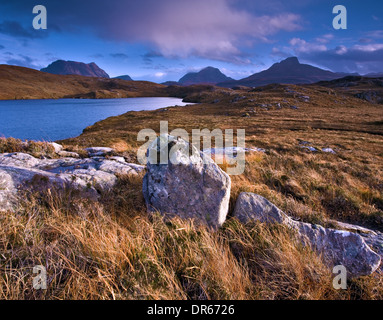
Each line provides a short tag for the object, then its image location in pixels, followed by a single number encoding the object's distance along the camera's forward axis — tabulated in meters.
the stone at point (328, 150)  17.35
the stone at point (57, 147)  9.06
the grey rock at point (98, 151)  9.46
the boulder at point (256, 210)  3.91
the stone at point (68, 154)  8.78
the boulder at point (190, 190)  3.85
